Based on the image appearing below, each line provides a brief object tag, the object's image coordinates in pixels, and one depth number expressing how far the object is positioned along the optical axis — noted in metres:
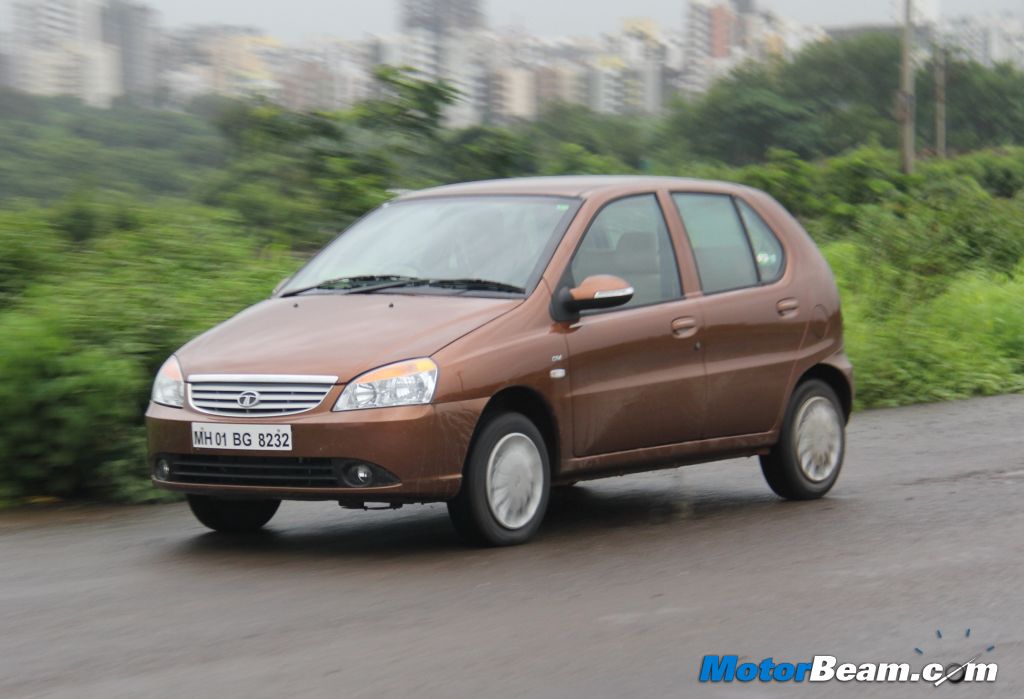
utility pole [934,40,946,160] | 79.12
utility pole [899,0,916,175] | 42.69
